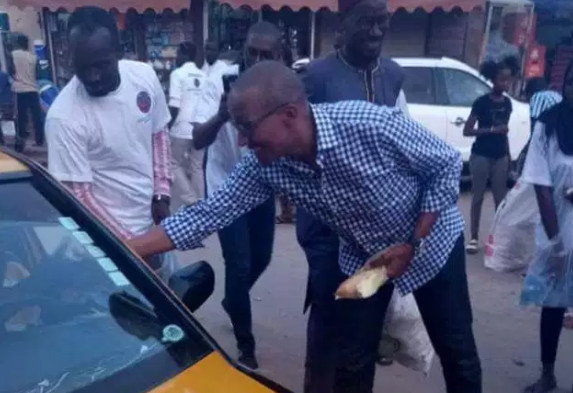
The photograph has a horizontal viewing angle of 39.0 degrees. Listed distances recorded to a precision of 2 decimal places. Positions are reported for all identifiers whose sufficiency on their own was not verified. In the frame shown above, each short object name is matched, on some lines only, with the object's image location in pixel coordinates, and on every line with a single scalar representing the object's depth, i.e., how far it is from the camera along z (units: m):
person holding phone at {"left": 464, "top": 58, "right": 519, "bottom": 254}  6.62
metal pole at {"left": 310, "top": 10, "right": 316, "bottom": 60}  12.30
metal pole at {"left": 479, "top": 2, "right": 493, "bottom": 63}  12.51
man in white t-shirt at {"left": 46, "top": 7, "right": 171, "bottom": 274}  3.34
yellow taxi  2.05
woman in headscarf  3.80
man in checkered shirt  2.50
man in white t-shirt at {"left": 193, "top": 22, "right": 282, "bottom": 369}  4.12
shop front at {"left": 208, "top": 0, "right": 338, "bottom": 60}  12.27
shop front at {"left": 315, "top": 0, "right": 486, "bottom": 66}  12.50
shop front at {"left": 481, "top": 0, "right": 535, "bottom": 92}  12.71
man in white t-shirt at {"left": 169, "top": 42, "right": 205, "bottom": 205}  7.96
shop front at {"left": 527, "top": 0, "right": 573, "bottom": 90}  13.02
